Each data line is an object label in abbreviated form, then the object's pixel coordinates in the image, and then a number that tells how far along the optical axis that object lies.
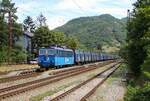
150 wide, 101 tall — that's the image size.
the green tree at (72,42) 53.23
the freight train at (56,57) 21.32
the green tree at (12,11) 41.90
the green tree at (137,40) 14.65
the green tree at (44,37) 45.60
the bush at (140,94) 6.89
